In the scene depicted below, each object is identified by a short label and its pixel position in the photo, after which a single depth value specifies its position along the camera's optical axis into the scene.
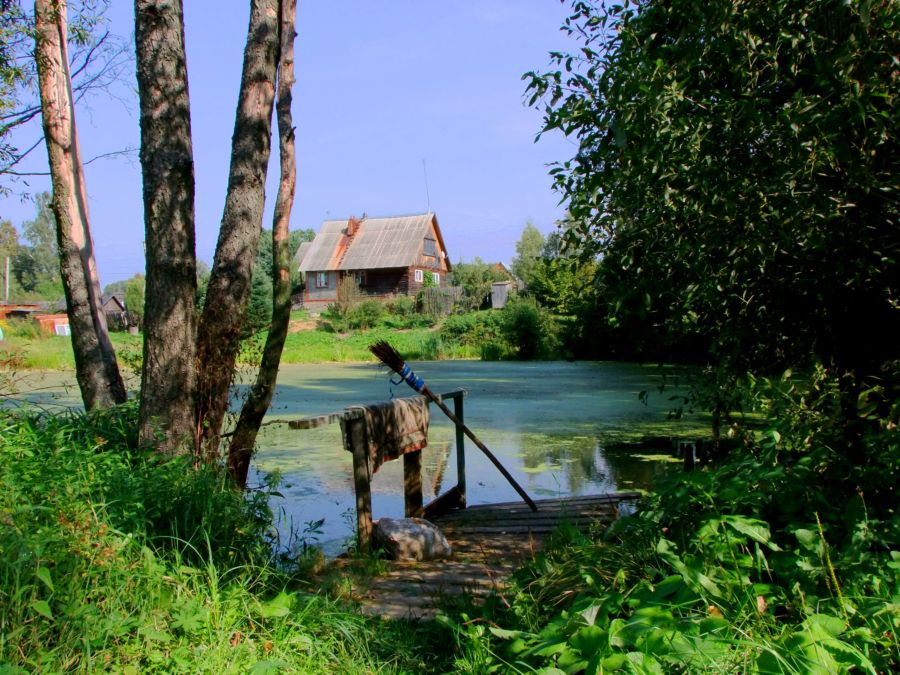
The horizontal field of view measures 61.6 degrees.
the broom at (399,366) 5.79
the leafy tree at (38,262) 74.53
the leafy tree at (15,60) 6.03
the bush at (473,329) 28.31
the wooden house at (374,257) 43.03
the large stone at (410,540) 4.80
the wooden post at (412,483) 6.20
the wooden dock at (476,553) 3.70
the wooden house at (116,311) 39.38
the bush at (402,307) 36.16
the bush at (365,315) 33.97
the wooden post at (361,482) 5.02
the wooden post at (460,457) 6.95
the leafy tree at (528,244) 65.53
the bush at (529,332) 25.88
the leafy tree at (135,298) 40.25
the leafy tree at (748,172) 2.91
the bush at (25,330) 24.17
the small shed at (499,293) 36.22
